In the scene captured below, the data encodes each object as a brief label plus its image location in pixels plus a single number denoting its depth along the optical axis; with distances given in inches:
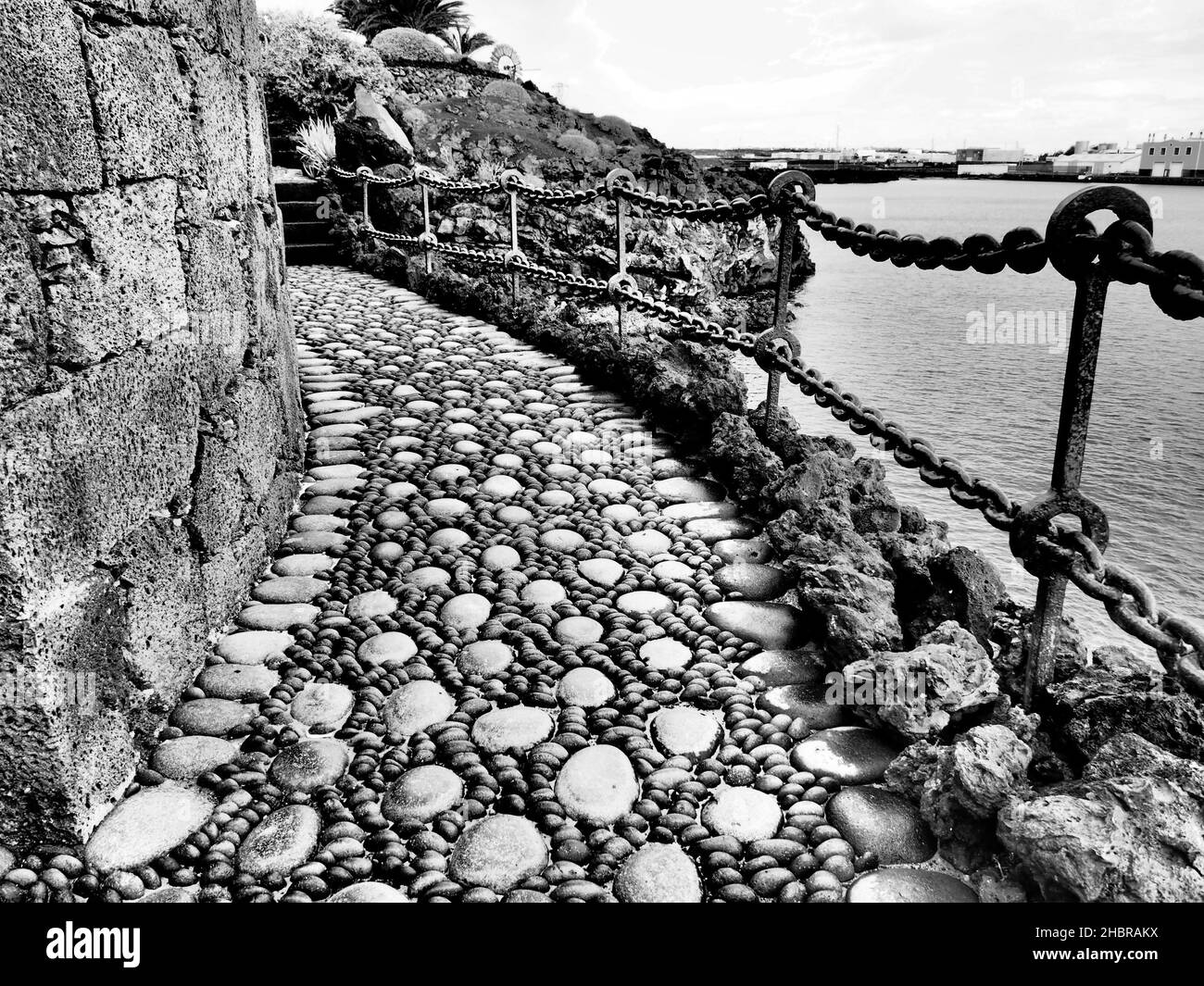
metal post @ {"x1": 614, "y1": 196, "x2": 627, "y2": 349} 212.1
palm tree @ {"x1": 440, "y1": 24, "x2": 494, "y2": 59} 1295.5
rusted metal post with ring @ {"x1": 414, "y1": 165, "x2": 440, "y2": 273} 351.3
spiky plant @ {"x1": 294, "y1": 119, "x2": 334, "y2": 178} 509.0
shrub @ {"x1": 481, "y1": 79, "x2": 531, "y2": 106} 1015.0
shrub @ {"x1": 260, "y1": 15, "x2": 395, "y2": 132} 625.0
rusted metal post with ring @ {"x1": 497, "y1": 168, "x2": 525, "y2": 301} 285.6
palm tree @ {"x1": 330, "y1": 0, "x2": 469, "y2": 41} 1301.7
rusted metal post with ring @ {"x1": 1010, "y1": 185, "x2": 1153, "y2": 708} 71.9
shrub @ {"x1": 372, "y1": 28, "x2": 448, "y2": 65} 1091.3
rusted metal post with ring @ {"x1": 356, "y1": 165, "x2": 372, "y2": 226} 423.5
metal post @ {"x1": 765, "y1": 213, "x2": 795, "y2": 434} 143.6
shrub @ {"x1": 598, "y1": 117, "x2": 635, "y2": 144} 1090.7
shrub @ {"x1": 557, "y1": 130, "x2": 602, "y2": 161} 899.4
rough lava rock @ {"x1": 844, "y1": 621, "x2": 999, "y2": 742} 82.4
